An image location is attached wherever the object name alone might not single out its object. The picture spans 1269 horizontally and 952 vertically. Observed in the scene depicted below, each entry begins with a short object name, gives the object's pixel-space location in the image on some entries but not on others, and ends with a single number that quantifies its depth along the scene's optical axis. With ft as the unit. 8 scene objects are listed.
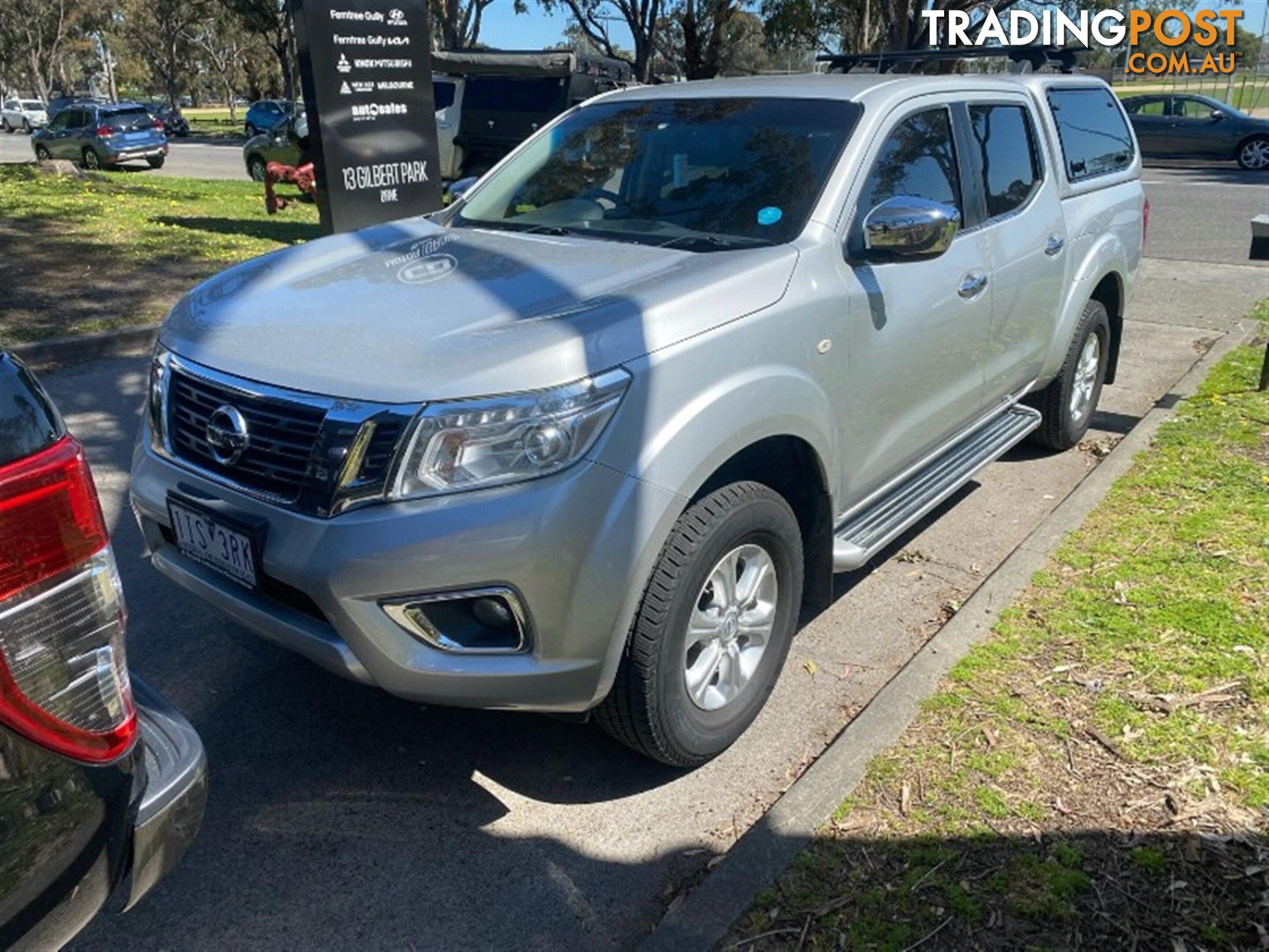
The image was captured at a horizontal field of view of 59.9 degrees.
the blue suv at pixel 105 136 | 83.71
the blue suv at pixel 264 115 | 124.88
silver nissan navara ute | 8.50
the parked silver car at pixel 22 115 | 169.48
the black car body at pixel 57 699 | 5.23
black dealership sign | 31.37
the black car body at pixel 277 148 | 62.90
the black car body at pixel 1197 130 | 75.56
